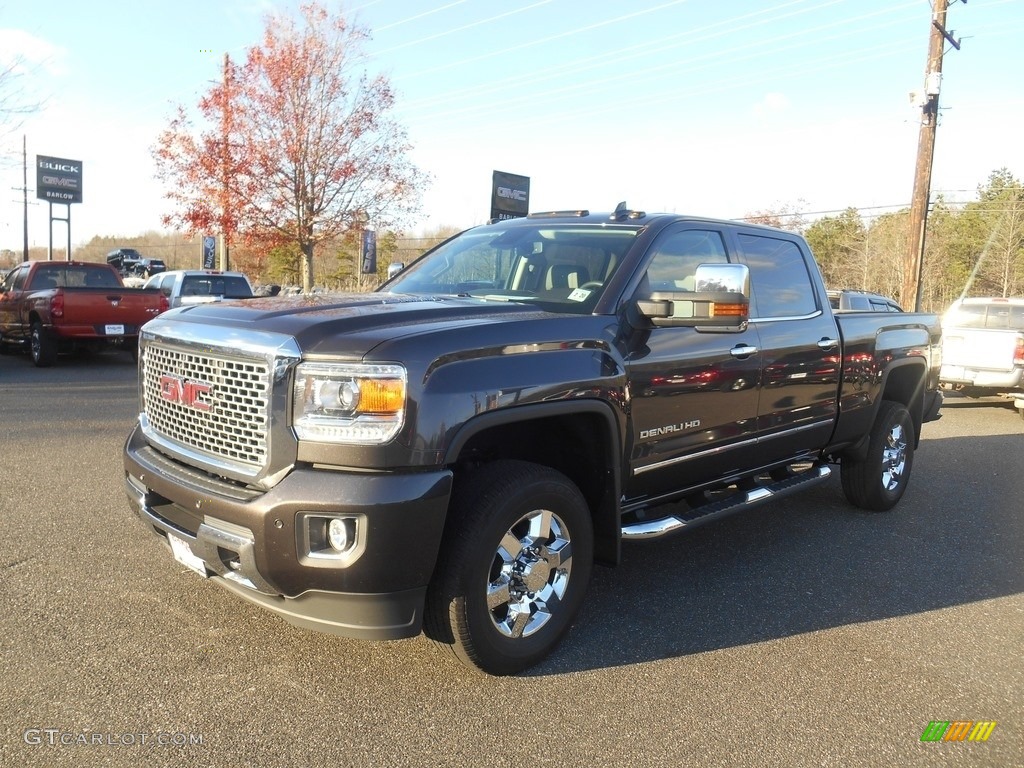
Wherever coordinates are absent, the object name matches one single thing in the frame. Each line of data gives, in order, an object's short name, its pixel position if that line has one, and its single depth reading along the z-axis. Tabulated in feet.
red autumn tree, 64.44
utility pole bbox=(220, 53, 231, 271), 64.59
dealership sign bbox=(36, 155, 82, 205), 118.73
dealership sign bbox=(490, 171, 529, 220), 55.06
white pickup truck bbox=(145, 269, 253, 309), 52.29
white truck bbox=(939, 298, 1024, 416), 38.01
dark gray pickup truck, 9.70
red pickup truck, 41.75
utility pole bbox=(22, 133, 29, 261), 166.58
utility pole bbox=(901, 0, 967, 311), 53.31
